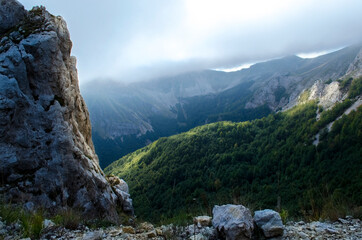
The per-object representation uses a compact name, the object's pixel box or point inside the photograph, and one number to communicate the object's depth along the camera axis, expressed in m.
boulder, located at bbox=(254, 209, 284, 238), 5.23
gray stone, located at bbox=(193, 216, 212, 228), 6.18
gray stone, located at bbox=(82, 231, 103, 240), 5.10
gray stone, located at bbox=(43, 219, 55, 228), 5.45
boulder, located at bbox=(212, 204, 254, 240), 5.17
